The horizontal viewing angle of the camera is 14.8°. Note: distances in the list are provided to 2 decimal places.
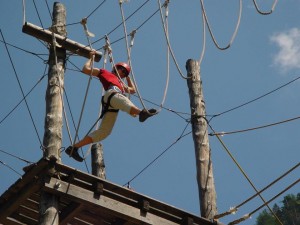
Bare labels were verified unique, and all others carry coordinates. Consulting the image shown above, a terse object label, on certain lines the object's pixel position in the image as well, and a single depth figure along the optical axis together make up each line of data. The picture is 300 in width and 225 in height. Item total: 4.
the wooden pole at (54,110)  14.90
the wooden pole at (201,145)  17.35
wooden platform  15.20
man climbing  16.24
